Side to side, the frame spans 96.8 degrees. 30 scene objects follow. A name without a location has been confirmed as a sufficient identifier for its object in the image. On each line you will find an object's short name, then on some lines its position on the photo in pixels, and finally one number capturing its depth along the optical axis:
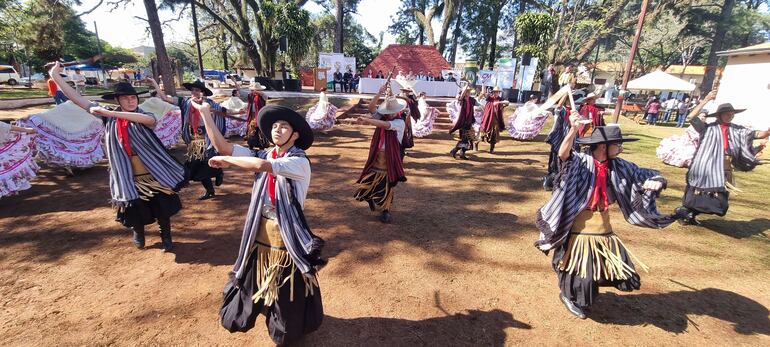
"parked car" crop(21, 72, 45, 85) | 32.23
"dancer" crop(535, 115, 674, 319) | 3.29
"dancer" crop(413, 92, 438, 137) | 13.90
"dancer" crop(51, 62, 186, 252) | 3.90
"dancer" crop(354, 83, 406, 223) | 5.30
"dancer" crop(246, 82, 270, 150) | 8.71
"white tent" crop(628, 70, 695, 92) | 17.69
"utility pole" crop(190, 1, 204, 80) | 23.84
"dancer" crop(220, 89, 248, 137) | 11.13
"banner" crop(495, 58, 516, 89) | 22.55
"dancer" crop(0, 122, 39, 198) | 5.87
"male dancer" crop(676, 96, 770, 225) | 5.22
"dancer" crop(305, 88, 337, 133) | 13.24
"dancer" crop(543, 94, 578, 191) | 6.76
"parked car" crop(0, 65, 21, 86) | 30.04
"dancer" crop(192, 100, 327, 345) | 2.56
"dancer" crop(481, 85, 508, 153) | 10.50
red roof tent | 29.75
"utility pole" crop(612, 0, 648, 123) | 11.46
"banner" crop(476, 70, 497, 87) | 23.95
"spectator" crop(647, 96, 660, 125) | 20.46
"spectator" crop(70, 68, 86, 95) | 17.24
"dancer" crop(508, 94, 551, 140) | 13.64
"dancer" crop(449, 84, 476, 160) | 9.68
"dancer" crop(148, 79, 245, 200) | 6.12
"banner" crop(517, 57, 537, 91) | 21.19
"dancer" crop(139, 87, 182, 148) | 9.44
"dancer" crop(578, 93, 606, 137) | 7.03
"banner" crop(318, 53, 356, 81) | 25.67
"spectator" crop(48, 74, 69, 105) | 8.52
